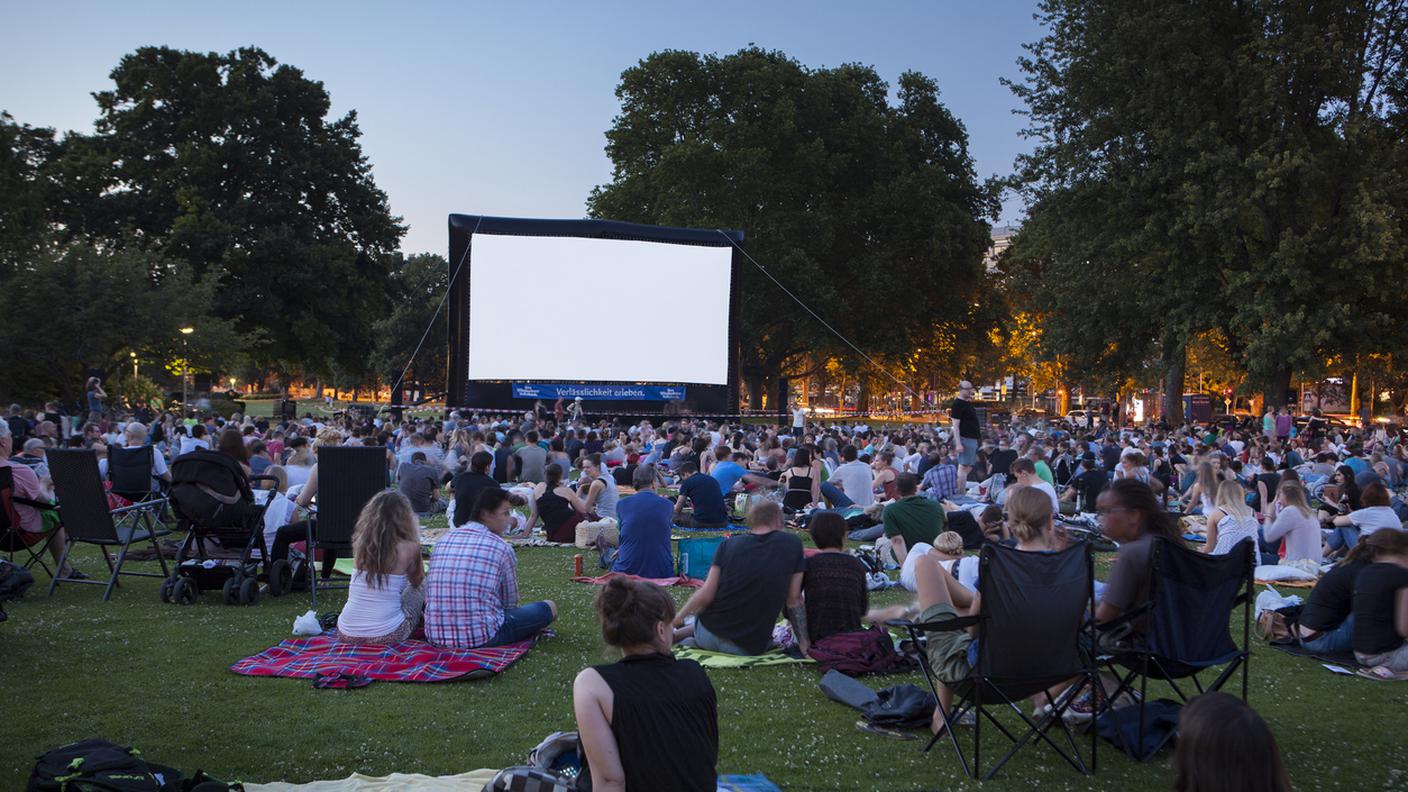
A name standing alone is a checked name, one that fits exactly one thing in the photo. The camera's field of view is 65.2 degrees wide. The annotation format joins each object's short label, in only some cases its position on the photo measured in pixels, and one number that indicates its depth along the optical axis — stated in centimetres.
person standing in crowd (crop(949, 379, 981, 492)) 1313
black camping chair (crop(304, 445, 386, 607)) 747
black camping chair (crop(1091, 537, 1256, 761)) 452
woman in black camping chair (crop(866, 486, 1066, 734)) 452
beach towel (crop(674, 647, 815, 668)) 597
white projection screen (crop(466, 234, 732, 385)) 2589
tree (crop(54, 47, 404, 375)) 3222
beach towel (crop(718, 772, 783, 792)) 397
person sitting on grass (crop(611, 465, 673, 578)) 837
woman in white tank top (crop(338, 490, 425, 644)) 598
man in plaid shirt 603
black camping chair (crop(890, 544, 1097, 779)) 421
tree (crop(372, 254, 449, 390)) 6241
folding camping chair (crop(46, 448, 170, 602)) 746
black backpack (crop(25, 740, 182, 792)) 334
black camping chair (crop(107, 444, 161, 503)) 923
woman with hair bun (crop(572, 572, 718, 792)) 283
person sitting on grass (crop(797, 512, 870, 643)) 606
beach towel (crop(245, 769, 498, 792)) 400
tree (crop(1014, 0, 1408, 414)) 2442
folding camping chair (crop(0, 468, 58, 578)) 755
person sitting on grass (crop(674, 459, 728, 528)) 1180
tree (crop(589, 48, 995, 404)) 3434
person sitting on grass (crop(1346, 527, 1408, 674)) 578
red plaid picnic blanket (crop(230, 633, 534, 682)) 561
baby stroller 719
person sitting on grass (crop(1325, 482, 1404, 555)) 835
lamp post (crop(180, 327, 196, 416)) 2601
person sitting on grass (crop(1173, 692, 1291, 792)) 194
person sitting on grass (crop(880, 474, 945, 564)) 856
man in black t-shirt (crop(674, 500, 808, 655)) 584
